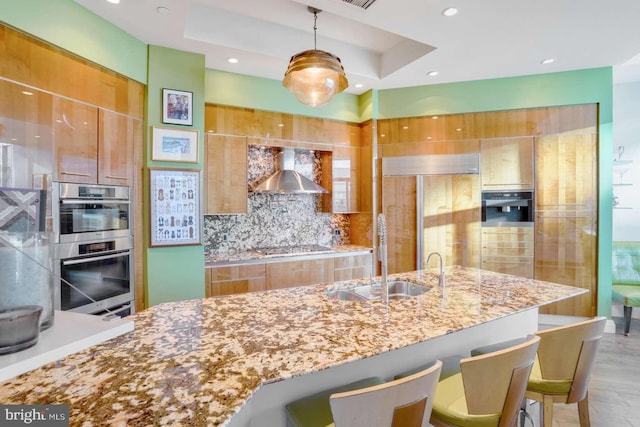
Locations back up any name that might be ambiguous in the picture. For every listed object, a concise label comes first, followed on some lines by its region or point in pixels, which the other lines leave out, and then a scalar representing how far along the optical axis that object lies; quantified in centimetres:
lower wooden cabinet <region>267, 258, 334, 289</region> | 349
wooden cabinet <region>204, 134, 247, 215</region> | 339
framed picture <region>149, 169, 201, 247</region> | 285
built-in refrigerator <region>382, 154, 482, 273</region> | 384
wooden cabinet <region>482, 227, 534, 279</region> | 373
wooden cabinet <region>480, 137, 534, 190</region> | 370
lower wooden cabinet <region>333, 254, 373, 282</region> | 391
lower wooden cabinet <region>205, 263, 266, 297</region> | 322
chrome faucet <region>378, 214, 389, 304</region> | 180
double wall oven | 219
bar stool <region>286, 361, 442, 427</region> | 88
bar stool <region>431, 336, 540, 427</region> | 110
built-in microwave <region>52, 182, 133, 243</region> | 218
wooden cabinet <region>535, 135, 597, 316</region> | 355
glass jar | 83
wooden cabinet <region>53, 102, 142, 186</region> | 222
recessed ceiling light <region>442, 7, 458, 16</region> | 238
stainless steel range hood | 366
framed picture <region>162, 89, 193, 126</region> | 288
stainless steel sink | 204
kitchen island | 83
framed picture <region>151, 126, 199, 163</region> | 285
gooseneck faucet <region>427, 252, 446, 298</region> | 200
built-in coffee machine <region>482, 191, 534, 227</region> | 371
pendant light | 177
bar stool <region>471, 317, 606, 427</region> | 140
